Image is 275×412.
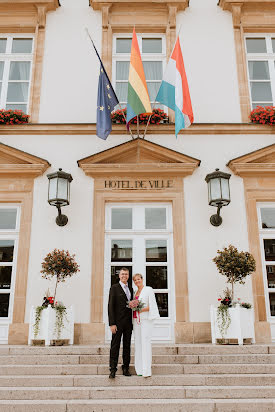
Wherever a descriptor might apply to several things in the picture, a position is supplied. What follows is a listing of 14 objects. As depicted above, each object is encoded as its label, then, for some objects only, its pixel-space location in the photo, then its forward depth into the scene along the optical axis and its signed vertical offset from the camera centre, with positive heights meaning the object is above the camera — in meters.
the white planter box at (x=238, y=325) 5.88 -0.02
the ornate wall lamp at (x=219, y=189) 6.64 +2.23
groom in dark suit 4.66 +0.03
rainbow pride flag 6.89 +4.04
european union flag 7.05 +3.86
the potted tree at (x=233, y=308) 5.93 +0.23
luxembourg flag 6.84 +4.04
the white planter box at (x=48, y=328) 5.89 -0.04
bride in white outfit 4.60 -0.05
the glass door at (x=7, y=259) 6.87 +1.17
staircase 4.02 -0.63
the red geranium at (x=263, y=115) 7.56 +3.92
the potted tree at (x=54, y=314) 5.92 +0.16
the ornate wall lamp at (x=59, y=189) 6.67 +2.26
